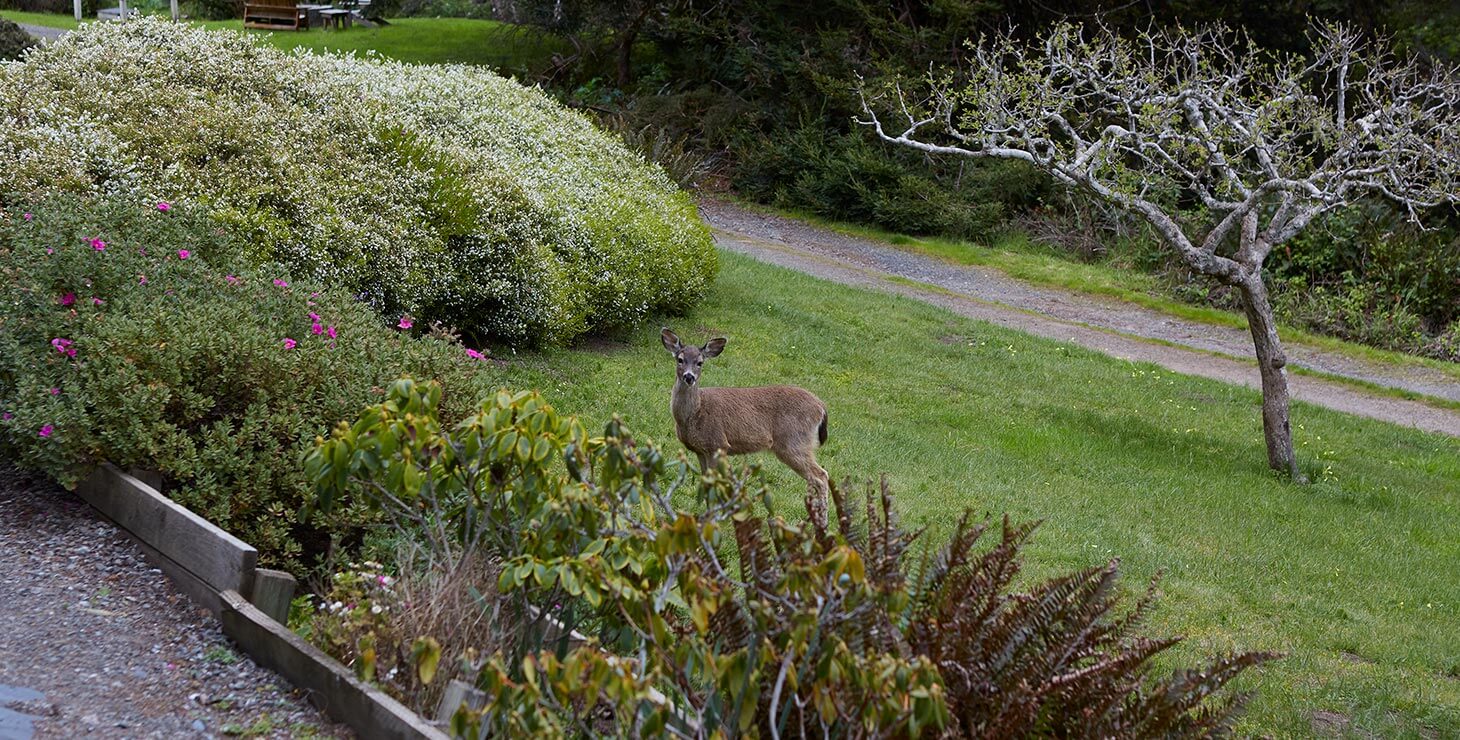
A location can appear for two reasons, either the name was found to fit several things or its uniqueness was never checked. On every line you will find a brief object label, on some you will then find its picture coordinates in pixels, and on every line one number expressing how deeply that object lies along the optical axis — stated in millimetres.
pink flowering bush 6492
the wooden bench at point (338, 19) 38062
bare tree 12383
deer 8805
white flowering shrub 10414
